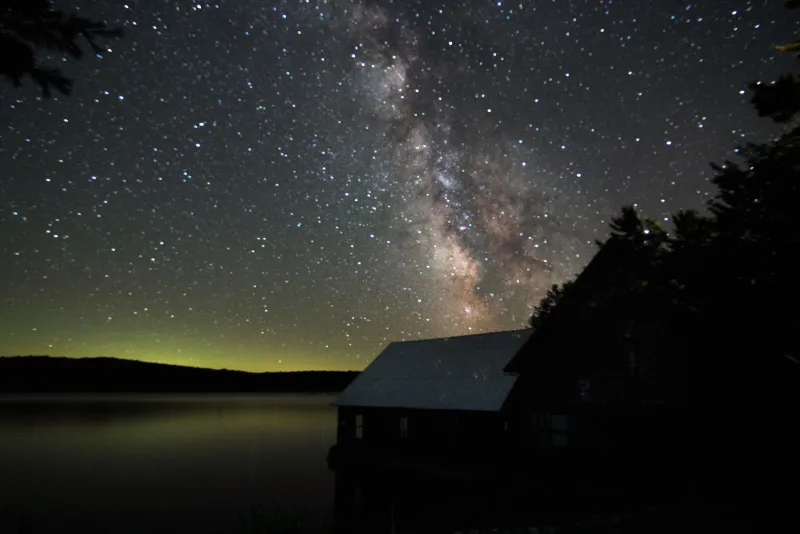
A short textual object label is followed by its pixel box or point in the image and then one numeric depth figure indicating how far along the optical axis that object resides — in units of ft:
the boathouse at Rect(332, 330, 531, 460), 83.82
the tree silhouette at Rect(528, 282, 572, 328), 216.33
